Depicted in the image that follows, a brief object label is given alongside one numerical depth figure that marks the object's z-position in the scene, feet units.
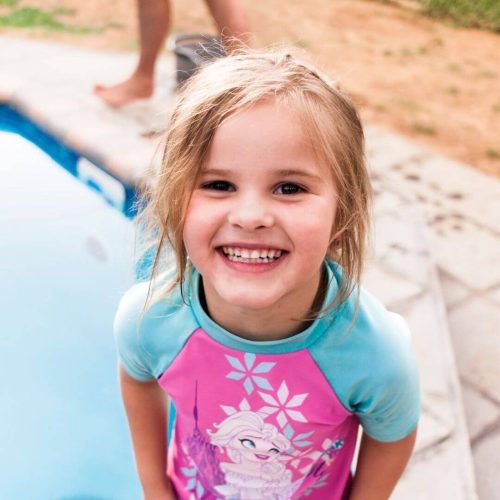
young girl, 3.48
